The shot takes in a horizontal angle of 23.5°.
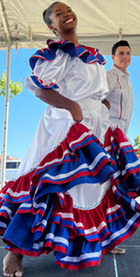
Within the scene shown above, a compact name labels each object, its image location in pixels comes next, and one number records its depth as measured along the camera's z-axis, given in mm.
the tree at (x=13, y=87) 7050
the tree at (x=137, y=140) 25244
